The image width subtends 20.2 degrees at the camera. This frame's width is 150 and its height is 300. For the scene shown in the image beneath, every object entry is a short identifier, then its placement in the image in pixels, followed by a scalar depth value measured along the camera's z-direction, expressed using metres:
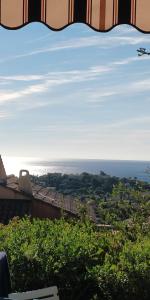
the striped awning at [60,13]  2.97
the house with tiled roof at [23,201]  14.43
